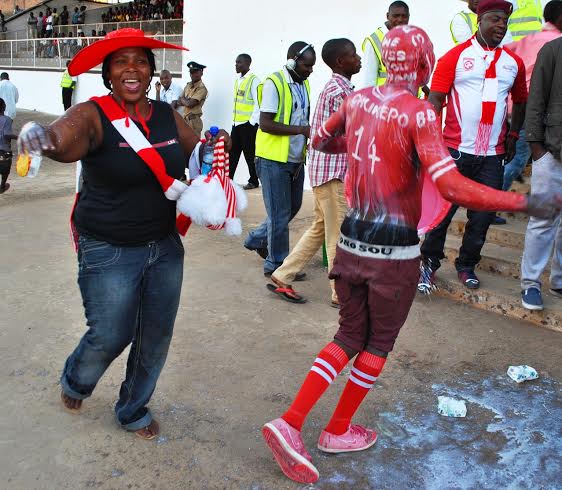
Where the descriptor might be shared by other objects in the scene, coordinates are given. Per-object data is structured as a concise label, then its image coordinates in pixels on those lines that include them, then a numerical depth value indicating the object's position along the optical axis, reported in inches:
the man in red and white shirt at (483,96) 173.0
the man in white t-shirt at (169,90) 432.5
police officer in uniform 408.5
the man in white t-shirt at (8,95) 503.4
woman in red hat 103.3
